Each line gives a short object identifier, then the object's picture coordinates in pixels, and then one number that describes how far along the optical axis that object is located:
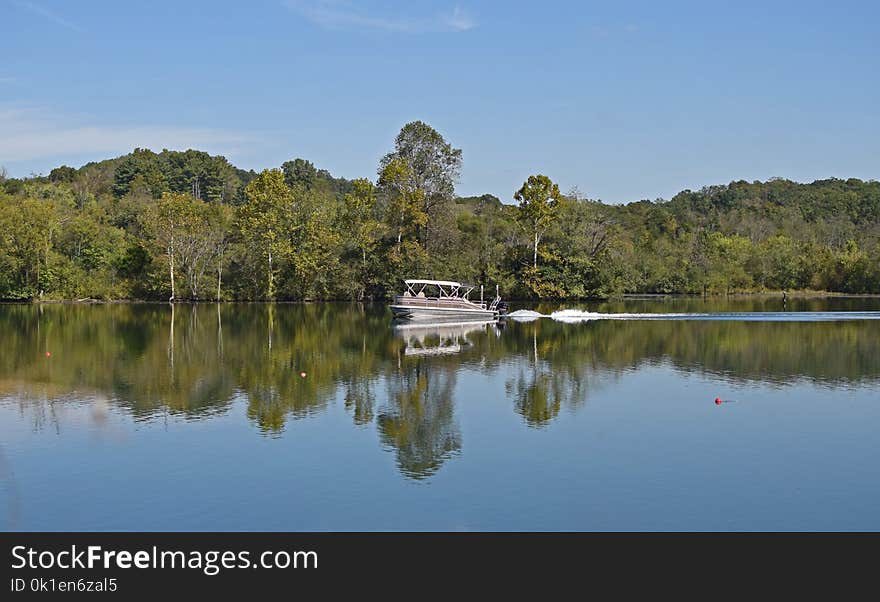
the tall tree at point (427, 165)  73.50
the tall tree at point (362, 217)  76.69
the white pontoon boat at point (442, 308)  53.16
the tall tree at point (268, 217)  74.50
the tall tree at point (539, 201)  76.06
